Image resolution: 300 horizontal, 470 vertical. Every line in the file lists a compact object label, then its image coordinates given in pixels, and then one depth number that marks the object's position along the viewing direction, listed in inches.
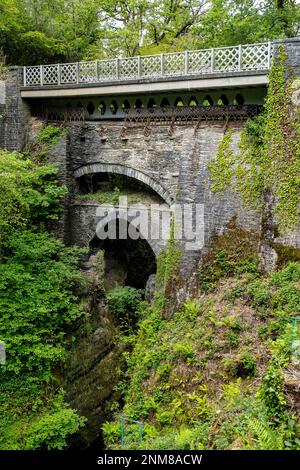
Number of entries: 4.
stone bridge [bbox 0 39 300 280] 514.0
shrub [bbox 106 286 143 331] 661.3
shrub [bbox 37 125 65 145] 651.5
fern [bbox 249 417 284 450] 238.7
